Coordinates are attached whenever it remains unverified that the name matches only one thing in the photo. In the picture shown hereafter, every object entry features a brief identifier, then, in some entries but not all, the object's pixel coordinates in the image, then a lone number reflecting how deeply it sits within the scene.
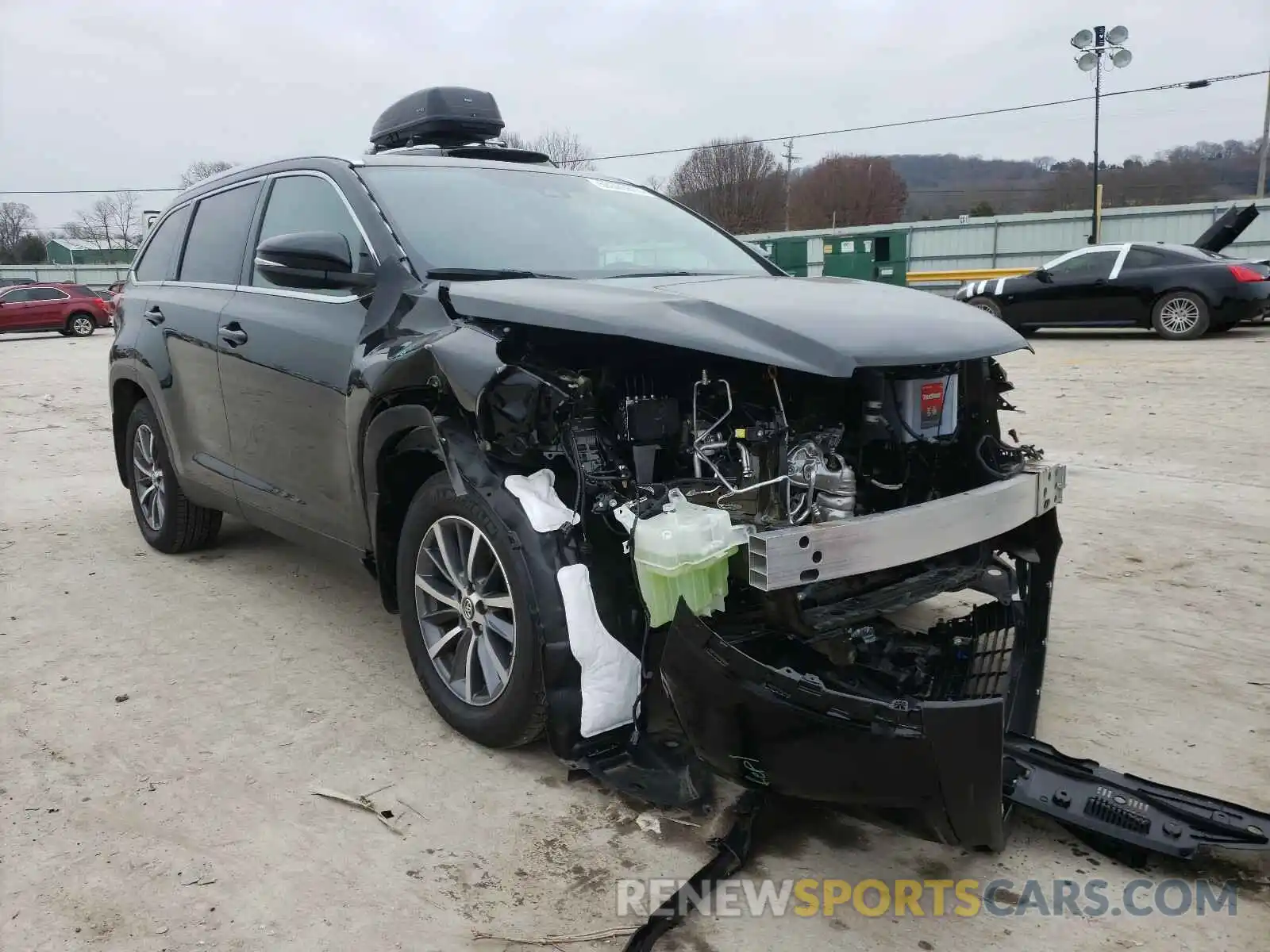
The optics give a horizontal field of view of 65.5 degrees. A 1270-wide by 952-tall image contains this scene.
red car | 24.92
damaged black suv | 2.33
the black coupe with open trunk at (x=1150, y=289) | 12.80
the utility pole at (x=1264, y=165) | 40.41
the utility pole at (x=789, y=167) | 52.26
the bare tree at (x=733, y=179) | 51.34
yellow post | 25.81
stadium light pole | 24.03
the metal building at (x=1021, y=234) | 27.91
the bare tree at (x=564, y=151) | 45.03
